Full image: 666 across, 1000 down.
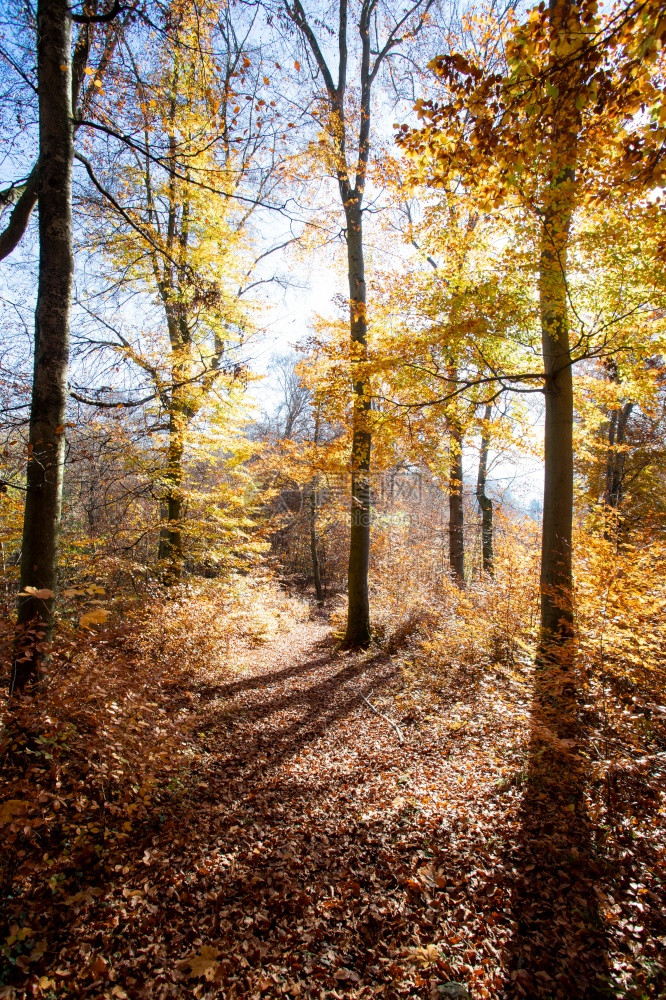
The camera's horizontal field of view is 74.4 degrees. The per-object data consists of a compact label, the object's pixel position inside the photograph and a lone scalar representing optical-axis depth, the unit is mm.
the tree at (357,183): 9727
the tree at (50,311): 4102
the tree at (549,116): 3057
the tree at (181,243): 5375
